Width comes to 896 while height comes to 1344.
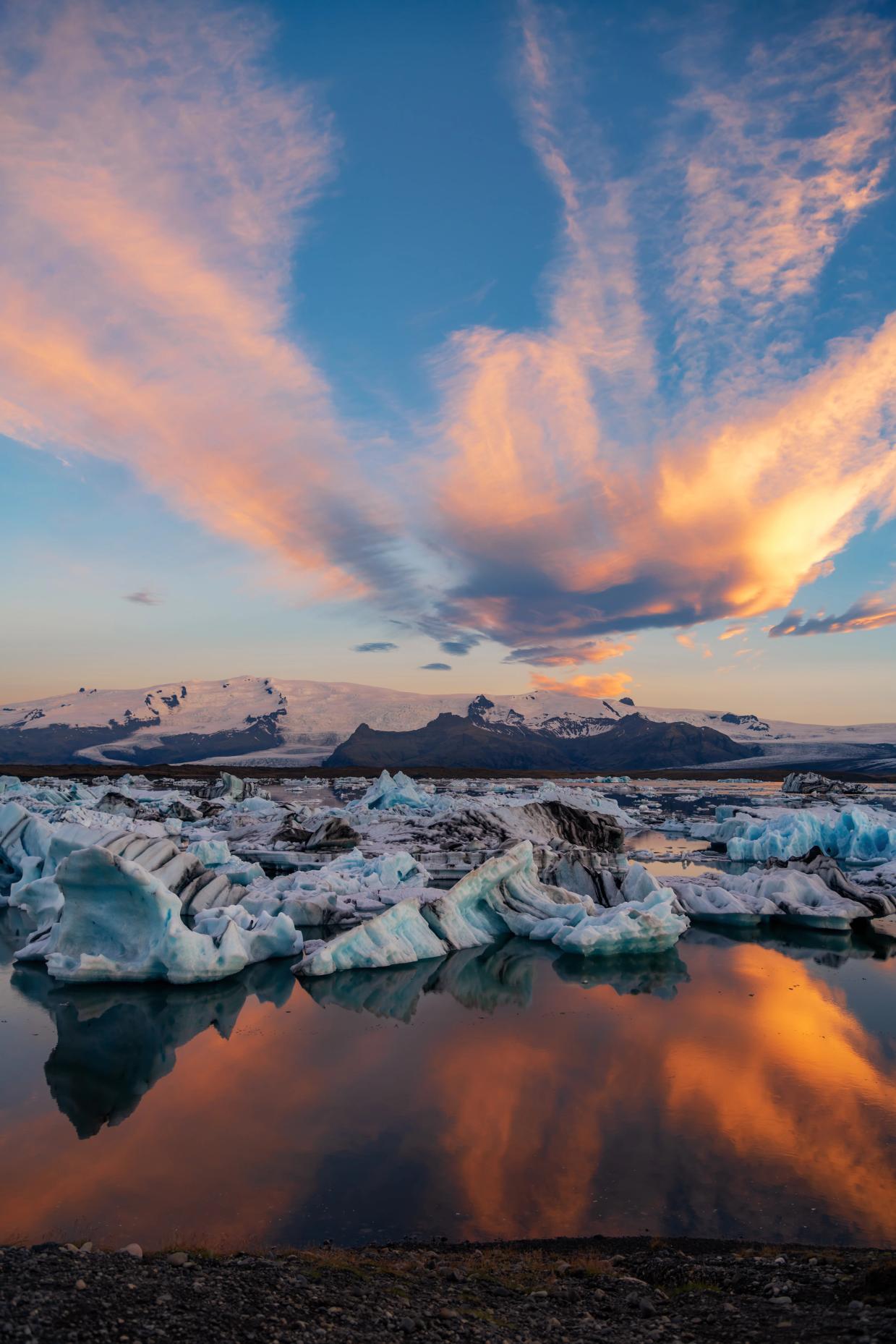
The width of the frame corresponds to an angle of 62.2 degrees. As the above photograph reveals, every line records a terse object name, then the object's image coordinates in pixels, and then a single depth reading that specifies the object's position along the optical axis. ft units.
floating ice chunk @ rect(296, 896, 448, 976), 40.73
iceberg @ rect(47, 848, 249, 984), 37.40
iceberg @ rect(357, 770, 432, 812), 116.37
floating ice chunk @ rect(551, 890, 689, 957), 45.78
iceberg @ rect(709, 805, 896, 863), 81.00
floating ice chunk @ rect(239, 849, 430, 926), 50.29
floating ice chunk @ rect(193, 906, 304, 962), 42.86
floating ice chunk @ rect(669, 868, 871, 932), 54.13
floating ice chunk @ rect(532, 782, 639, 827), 114.73
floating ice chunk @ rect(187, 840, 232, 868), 62.90
